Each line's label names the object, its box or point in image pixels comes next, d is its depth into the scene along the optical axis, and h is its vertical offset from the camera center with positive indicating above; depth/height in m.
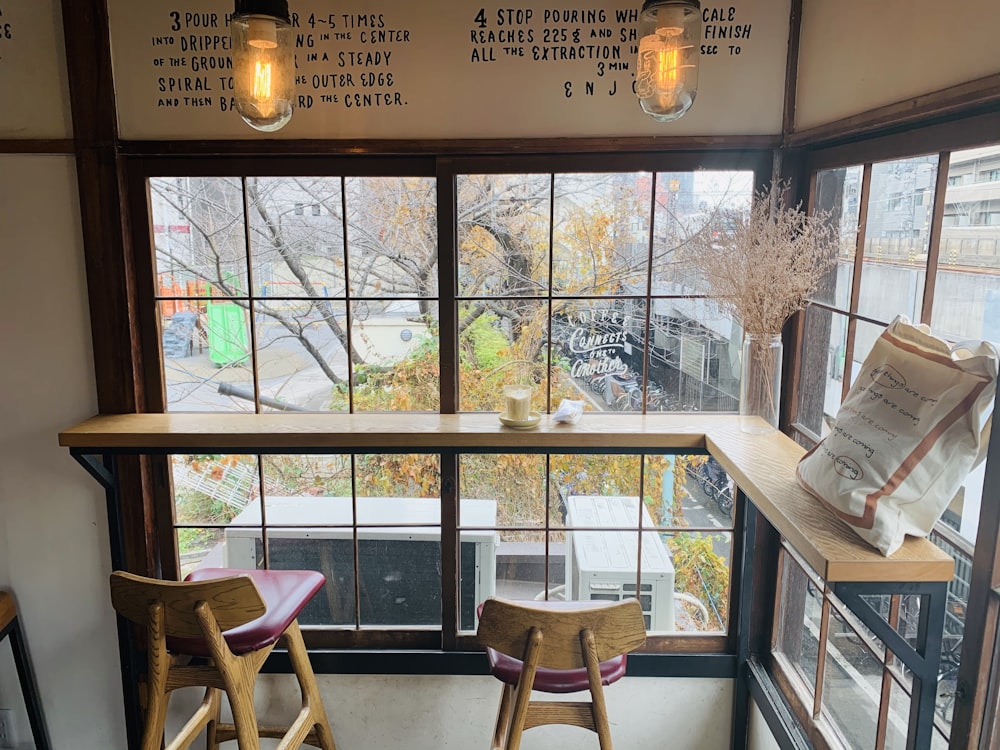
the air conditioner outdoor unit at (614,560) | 2.52 -1.04
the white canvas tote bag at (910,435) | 1.28 -0.32
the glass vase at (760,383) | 2.04 -0.36
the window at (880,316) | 1.44 -0.14
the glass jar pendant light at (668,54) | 1.38 +0.38
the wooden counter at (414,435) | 2.11 -0.54
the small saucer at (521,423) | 2.24 -0.51
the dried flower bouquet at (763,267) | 1.94 -0.03
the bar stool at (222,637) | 1.75 -1.00
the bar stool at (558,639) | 1.64 -0.86
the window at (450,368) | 2.35 -0.37
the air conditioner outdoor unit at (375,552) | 2.54 -1.03
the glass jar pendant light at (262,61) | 1.44 +0.37
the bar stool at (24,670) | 2.48 -1.42
